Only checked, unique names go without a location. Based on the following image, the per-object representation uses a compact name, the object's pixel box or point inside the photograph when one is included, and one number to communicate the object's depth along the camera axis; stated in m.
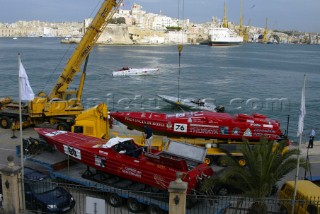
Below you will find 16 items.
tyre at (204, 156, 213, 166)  14.66
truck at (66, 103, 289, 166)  14.80
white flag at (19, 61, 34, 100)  11.48
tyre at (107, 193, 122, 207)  11.05
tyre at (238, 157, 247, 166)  14.50
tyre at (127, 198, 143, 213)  10.76
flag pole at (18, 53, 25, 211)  9.40
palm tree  9.83
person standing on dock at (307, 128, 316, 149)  17.78
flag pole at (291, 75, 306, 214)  9.59
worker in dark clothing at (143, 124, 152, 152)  14.58
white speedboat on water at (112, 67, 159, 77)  61.94
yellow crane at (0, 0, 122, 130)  19.31
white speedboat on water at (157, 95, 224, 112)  33.00
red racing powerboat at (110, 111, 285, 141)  15.86
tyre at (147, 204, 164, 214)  10.51
